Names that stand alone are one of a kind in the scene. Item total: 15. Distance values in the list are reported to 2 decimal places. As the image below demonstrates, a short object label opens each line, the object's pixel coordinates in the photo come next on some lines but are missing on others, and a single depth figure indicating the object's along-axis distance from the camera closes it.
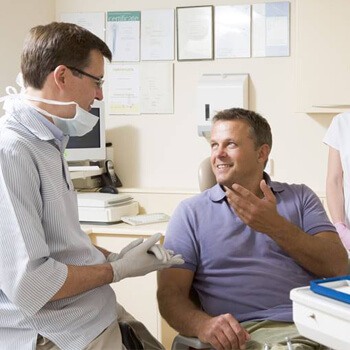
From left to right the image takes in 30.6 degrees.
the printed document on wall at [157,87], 3.81
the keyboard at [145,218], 3.31
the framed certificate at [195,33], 3.73
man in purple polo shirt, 1.86
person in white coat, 2.76
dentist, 1.45
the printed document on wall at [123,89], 3.88
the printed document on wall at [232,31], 3.68
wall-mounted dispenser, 3.63
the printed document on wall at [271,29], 3.61
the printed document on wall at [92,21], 3.90
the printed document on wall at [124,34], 3.85
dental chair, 2.27
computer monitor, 3.64
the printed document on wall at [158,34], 3.80
